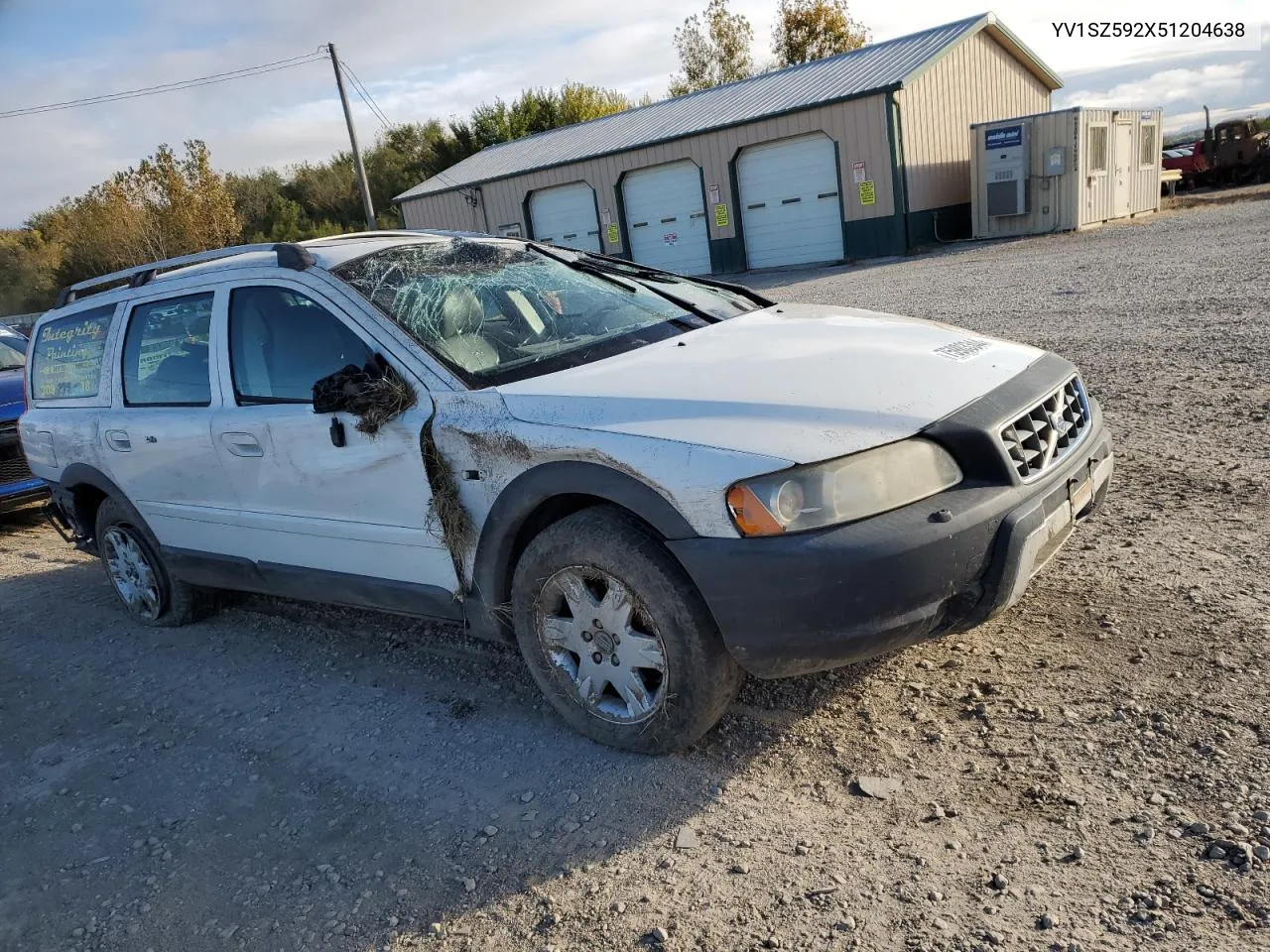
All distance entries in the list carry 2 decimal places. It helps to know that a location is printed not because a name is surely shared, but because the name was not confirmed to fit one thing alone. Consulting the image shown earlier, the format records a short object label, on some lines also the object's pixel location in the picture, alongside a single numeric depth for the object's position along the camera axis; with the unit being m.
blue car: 7.89
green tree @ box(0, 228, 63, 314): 43.12
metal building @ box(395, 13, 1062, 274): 21.05
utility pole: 28.23
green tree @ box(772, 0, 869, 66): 42.25
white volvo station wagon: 2.78
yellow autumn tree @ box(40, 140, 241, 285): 31.72
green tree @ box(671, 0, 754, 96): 46.50
